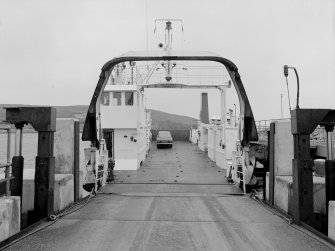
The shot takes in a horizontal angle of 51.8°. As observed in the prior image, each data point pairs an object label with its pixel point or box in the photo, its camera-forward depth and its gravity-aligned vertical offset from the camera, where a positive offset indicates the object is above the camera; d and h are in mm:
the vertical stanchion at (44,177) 6039 -689
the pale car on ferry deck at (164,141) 25734 -185
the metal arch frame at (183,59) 8656 +1130
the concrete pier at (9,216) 4508 -1057
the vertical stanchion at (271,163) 7395 -522
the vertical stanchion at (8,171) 5150 -507
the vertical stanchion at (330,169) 5562 -481
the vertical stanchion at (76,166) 7824 -635
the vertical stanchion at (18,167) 5945 -504
